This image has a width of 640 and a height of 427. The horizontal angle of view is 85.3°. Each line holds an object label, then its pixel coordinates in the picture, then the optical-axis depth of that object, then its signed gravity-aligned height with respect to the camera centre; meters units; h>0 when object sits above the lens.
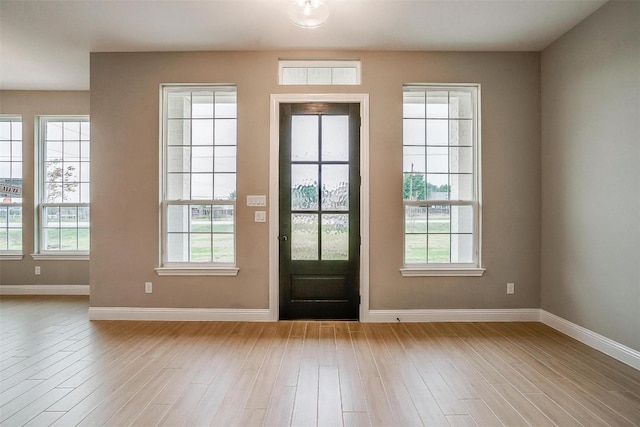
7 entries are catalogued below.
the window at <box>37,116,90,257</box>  5.14 +0.40
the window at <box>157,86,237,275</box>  3.97 +0.41
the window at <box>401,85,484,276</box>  3.93 +0.41
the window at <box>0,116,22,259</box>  5.13 +0.47
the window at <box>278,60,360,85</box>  3.87 +1.56
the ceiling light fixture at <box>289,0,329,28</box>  2.65 +1.53
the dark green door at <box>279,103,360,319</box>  3.87 -0.01
